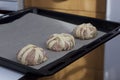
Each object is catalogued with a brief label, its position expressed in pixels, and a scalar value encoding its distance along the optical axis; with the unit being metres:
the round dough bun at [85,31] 0.96
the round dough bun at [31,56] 0.79
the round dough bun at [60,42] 0.90
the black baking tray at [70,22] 0.70
